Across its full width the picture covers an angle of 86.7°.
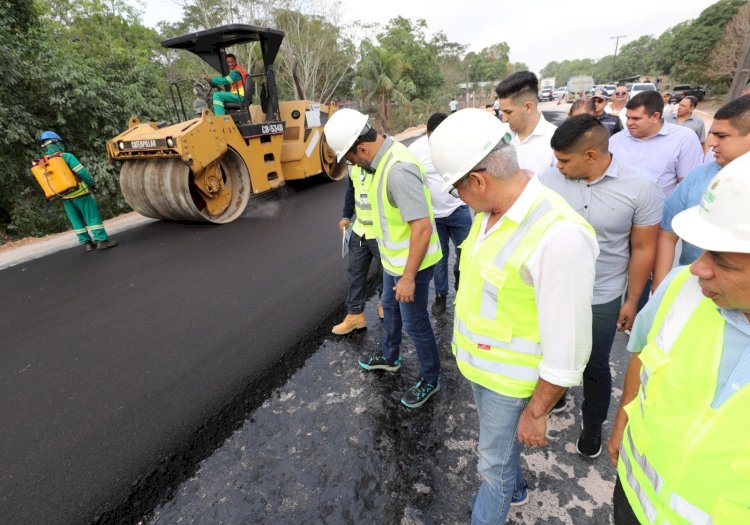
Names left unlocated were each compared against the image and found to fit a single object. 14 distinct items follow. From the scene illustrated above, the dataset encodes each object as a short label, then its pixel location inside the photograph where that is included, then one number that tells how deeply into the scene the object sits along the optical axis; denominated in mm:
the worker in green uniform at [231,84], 6961
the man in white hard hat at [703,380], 809
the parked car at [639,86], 24341
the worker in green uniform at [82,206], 5668
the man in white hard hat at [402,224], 2186
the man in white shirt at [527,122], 2738
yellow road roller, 6066
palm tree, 21812
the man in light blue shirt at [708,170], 1830
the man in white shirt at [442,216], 3324
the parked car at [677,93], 22108
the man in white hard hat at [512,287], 1186
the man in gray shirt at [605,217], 1780
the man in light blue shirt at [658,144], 2662
